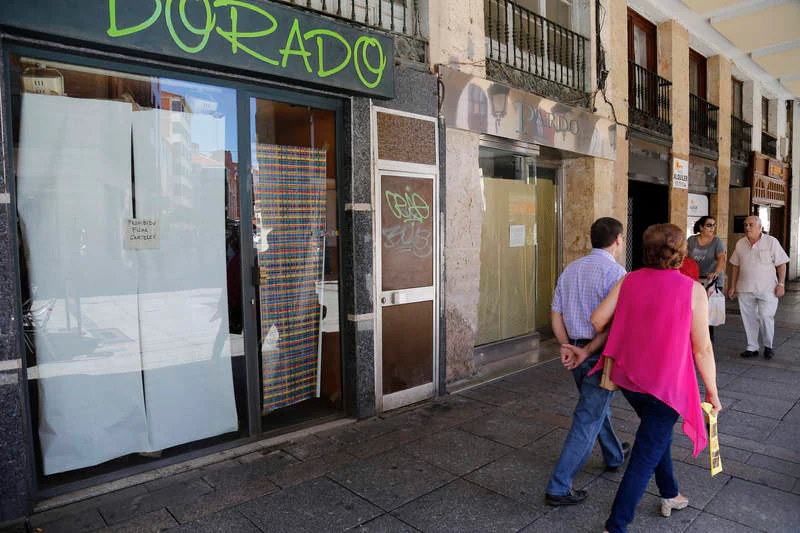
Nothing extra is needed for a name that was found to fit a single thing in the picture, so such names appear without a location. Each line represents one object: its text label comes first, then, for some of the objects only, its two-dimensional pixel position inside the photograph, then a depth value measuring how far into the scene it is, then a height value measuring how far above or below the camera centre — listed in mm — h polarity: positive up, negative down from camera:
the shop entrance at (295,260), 4246 -181
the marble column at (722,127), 11820 +2407
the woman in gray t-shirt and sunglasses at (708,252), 6613 -277
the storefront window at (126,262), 3234 -135
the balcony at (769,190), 13918 +1099
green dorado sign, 2979 +1378
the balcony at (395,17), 4688 +2046
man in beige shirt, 6480 -630
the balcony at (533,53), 6496 +2458
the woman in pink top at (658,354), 2490 -596
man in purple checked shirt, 3045 -590
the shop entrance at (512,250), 6617 -207
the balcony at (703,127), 11266 +2305
